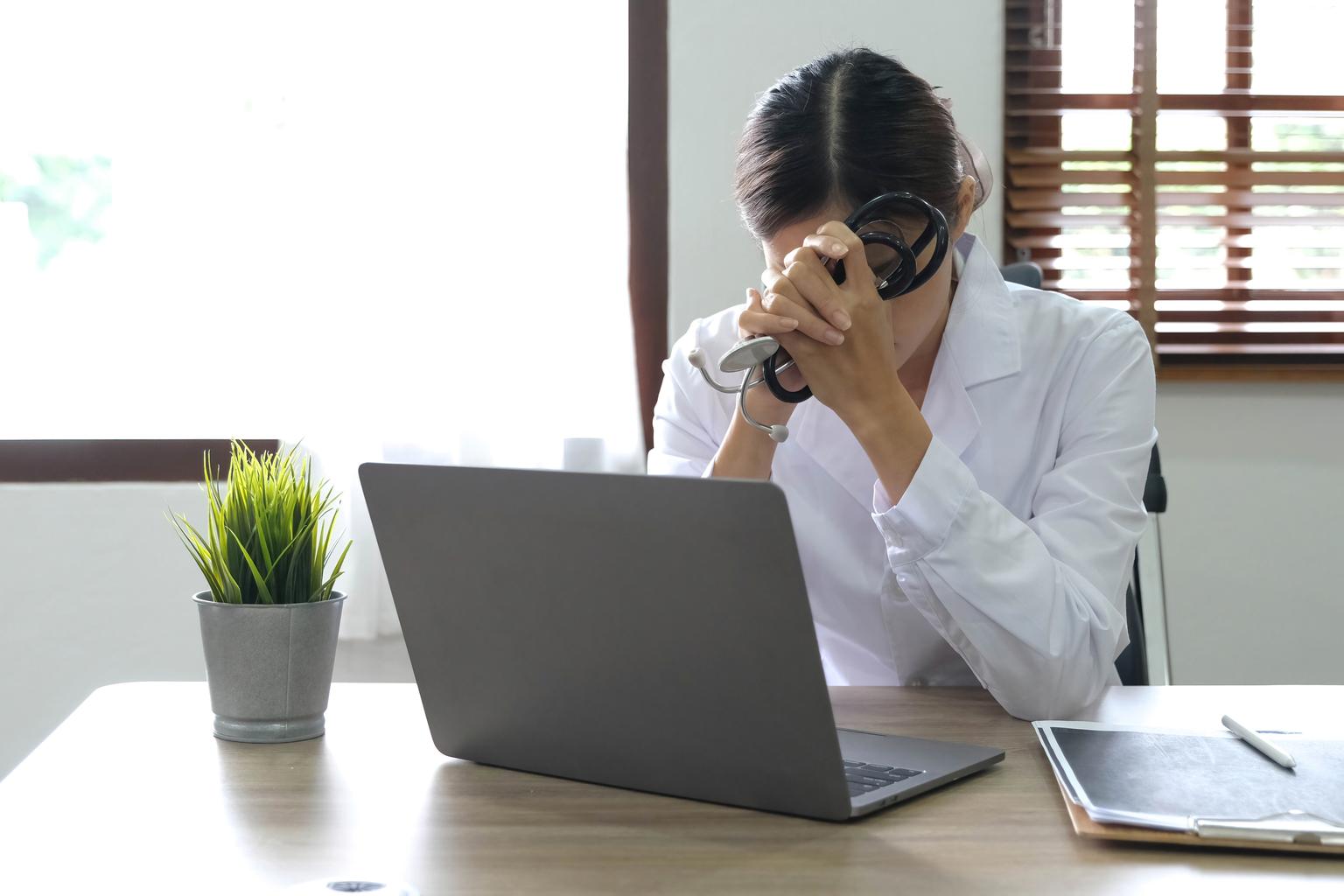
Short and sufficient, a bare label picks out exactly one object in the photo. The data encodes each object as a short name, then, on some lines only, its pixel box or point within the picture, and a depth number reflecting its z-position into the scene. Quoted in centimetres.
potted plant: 230
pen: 219
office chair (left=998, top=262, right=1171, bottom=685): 273
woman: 238
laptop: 210
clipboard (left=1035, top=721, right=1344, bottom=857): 208
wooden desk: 206
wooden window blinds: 394
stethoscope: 243
